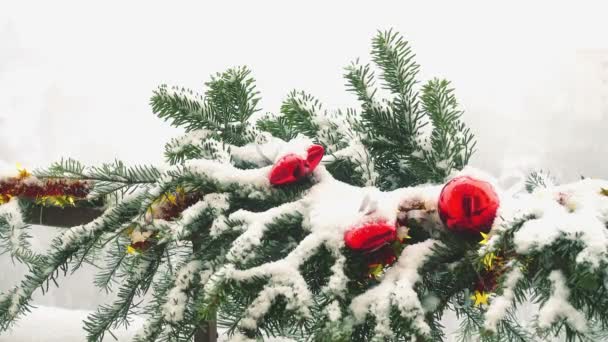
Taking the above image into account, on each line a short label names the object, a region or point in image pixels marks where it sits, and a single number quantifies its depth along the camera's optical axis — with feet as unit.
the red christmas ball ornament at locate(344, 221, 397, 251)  5.16
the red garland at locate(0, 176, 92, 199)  6.27
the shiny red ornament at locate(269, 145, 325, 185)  5.55
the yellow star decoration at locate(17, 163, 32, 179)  6.37
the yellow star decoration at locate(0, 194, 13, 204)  6.40
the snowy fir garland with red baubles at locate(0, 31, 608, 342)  4.99
